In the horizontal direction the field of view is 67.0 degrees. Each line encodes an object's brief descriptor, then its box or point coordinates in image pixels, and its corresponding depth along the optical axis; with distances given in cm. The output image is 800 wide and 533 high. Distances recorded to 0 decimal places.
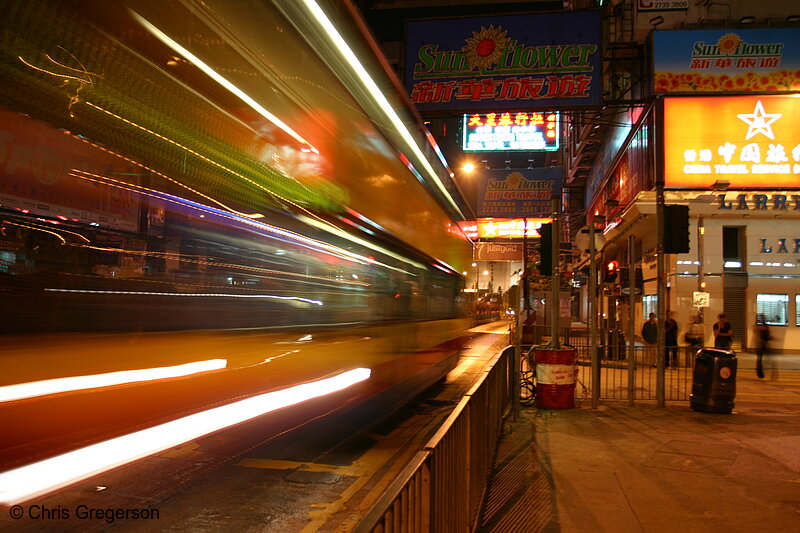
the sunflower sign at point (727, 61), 1991
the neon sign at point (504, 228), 2998
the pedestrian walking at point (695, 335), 1792
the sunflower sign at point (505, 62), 1388
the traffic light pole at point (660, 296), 1038
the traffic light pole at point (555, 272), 1011
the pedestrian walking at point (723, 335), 1564
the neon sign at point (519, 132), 1995
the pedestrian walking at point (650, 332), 1894
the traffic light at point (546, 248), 1041
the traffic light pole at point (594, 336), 1020
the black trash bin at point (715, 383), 979
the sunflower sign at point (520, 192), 2595
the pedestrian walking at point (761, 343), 1575
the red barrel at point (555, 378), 995
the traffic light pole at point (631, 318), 1059
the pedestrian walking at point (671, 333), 1792
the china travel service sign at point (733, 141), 2045
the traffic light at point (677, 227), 1042
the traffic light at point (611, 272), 1864
